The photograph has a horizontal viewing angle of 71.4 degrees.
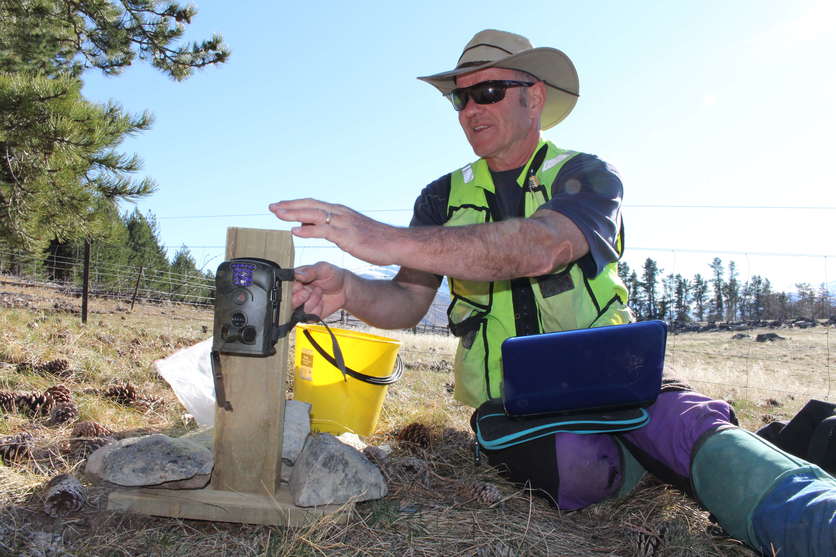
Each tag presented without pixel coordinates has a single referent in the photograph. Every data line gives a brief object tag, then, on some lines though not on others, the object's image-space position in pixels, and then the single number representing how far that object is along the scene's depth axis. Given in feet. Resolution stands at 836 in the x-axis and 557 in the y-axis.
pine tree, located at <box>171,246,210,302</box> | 67.36
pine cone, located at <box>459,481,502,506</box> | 6.98
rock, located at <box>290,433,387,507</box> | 6.20
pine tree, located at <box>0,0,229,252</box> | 16.43
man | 5.68
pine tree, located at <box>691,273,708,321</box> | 101.49
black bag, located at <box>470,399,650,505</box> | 7.06
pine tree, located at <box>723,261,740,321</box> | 92.84
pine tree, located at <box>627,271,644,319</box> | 107.14
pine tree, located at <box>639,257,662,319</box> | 101.19
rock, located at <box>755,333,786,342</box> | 78.84
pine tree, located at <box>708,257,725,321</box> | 92.58
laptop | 6.48
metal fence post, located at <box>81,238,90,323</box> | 27.97
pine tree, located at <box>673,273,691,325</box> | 107.24
